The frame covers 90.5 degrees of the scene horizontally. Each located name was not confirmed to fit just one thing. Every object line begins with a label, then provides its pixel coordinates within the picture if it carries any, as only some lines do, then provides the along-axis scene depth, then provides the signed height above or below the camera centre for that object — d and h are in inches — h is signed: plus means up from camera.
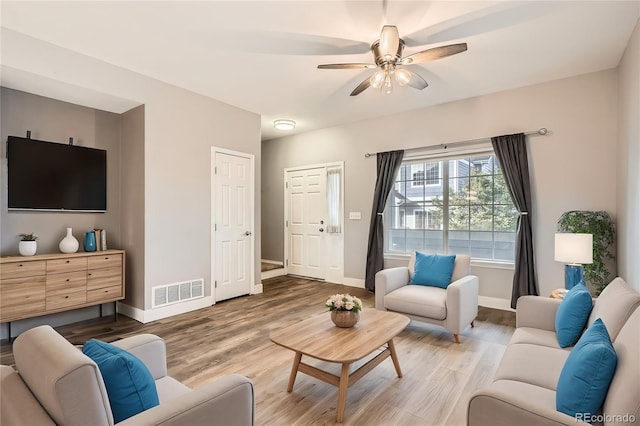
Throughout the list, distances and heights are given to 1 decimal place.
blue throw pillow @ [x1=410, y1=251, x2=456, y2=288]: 142.5 -26.6
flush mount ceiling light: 219.1 +62.3
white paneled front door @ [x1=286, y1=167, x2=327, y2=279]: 239.9 -6.1
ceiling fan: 98.8 +50.6
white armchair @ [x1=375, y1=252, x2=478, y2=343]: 122.6 -35.3
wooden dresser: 119.6 -28.9
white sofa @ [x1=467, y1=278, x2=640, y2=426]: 44.5 -29.4
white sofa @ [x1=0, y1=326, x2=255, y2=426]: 36.2 -22.9
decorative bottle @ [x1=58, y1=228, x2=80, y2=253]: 142.2 -14.2
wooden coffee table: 79.3 -35.0
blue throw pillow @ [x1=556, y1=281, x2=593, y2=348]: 77.4 -26.1
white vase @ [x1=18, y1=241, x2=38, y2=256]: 130.1 -14.5
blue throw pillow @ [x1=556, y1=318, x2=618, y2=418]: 48.0 -25.9
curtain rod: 154.3 +39.0
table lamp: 112.7 -14.5
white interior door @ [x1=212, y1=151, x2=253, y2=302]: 181.5 -7.8
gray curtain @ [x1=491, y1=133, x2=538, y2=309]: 155.1 +2.6
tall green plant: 133.5 -10.5
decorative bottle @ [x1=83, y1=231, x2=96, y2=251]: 148.7 -13.6
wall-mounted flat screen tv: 133.2 +16.7
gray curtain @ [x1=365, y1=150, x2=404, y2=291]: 200.8 -1.0
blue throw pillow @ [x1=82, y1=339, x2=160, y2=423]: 43.8 -24.2
